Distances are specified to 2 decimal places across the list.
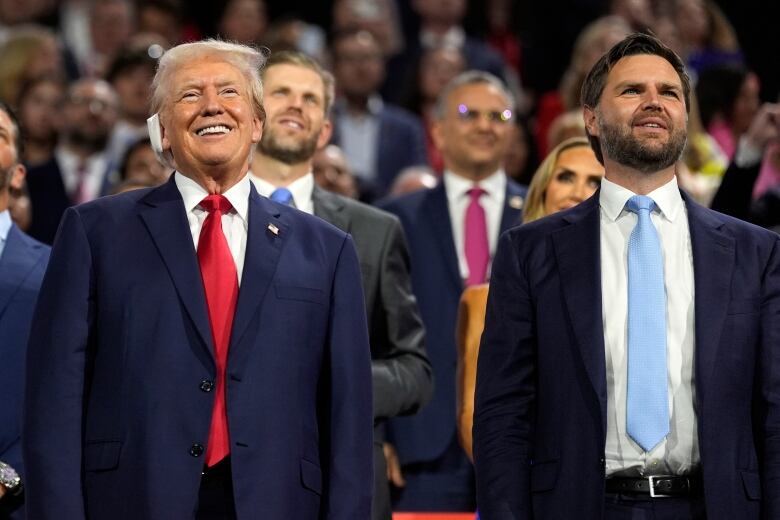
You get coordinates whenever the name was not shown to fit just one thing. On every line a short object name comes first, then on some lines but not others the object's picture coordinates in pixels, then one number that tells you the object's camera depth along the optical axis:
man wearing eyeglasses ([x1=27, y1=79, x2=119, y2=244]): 15.58
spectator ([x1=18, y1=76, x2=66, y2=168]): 16.20
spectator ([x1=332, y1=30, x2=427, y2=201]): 16.75
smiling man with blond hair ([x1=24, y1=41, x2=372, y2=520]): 6.78
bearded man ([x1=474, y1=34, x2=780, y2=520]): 7.14
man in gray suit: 9.09
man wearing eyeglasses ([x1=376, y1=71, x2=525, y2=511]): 11.16
